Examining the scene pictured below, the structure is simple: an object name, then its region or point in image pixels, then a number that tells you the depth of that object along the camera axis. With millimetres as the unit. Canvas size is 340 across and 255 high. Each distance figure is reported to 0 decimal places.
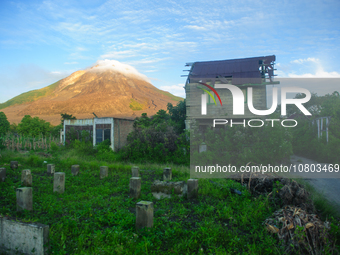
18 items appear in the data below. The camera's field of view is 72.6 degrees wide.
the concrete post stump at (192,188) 6250
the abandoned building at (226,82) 16859
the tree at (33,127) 35816
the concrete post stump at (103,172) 9091
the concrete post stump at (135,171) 8944
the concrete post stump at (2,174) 8195
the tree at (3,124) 33819
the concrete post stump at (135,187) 6395
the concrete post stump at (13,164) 10781
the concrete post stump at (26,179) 7652
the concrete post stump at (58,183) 7023
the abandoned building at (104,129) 17672
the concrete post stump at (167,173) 8581
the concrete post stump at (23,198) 5121
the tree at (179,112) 23406
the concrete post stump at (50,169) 10117
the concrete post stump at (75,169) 9601
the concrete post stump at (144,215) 4203
